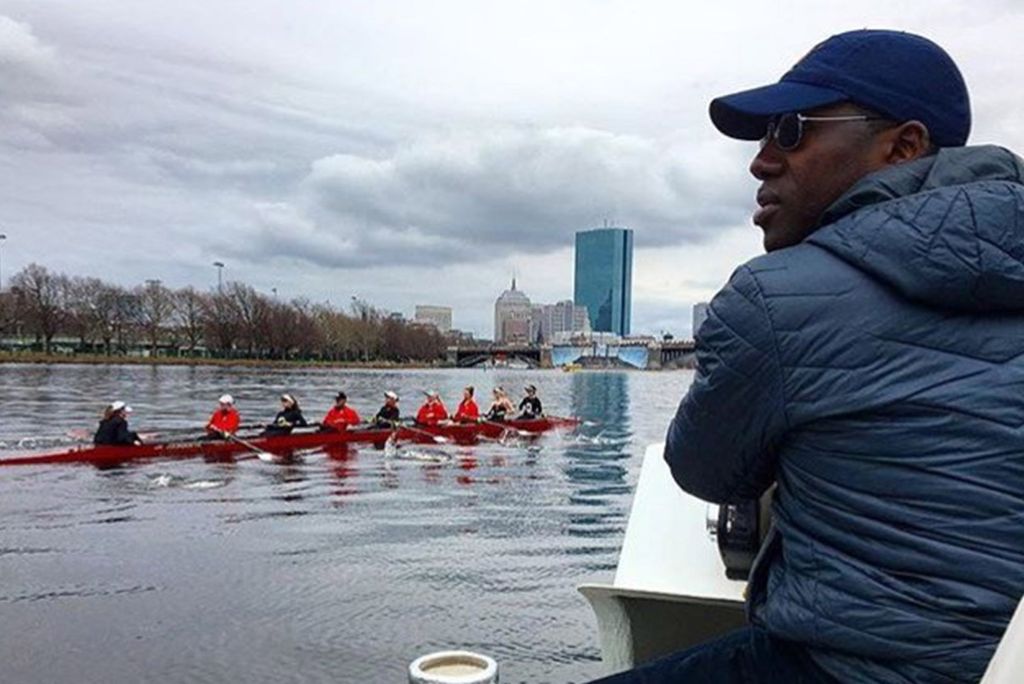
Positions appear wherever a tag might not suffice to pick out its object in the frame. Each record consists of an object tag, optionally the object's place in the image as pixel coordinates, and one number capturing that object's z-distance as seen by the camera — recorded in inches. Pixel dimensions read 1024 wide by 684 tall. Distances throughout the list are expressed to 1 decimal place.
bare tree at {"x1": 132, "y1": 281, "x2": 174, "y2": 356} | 4424.2
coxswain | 1279.5
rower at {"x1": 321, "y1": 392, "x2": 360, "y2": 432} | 977.5
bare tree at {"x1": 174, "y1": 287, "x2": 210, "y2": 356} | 4564.5
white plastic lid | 102.3
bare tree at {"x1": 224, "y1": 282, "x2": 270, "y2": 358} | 4635.8
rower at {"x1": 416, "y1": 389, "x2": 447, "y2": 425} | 1101.1
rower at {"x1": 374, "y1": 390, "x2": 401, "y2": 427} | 1043.9
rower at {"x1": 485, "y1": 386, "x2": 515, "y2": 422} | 1213.7
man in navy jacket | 61.4
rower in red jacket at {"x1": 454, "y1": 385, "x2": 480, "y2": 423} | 1152.2
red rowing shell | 771.4
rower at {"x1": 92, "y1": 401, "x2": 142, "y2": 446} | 792.3
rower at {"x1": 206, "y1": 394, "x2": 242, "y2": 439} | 881.5
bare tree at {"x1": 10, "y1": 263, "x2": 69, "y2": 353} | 3873.0
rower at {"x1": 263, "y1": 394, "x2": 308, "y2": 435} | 919.0
